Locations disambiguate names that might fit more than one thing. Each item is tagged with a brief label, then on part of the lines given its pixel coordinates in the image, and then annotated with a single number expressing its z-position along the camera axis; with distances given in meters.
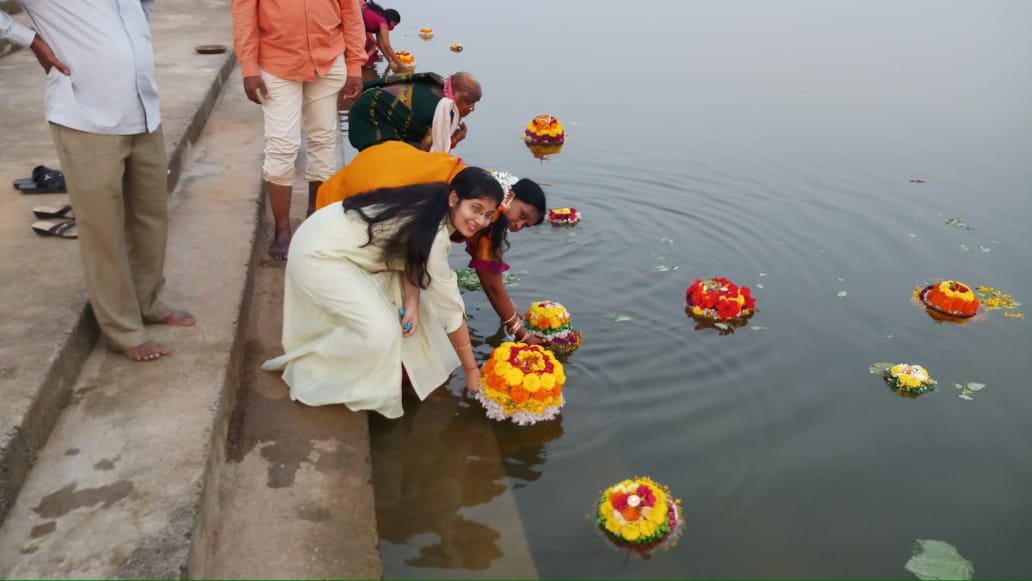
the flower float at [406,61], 13.19
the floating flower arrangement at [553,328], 5.36
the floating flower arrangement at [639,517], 3.68
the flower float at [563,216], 7.73
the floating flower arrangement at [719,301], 6.01
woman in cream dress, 3.85
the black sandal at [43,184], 4.94
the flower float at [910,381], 5.30
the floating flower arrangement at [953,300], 6.28
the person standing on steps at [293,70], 4.92
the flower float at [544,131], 9.78
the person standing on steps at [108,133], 3.35
